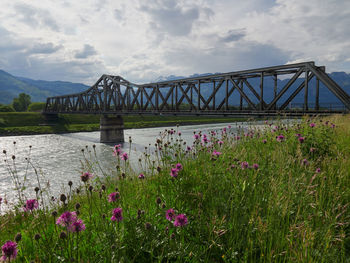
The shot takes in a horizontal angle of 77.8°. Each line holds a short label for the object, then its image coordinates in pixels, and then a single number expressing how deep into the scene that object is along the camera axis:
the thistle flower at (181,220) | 2.29
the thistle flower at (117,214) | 2.37
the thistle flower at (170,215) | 2.42
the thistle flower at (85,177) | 2.69
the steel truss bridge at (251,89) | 19.22
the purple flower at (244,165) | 3.73
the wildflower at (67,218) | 2.30
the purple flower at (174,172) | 3.47
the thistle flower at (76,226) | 2.27
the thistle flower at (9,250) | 1.84
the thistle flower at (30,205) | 2.59
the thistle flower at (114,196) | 2.79
